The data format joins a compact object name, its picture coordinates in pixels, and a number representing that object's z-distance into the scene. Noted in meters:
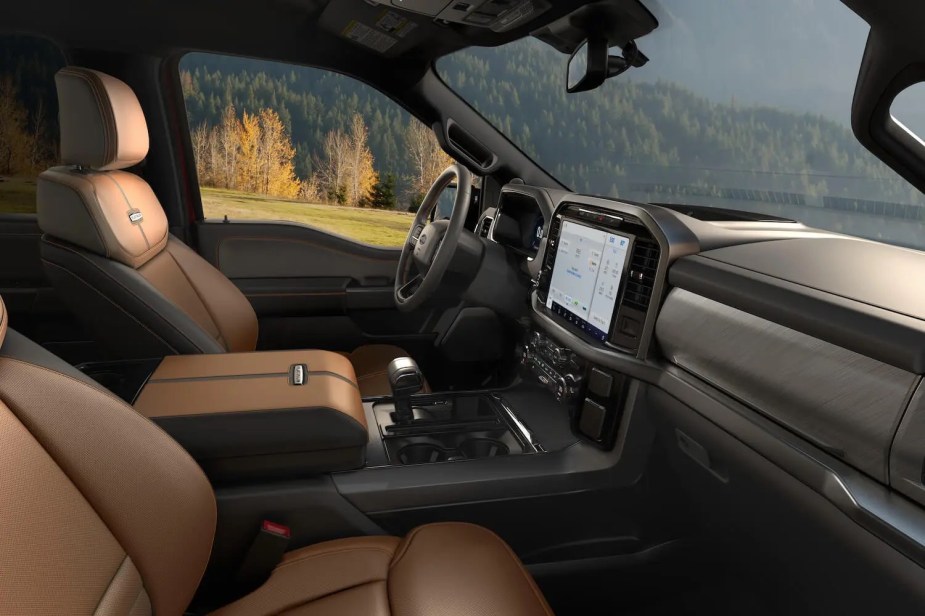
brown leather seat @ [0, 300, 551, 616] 0.71
